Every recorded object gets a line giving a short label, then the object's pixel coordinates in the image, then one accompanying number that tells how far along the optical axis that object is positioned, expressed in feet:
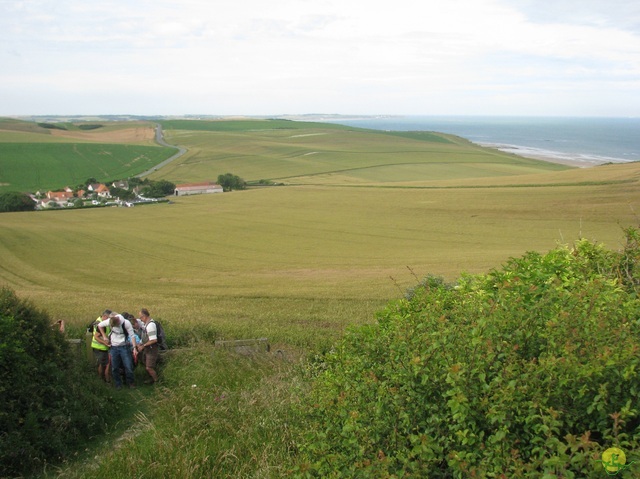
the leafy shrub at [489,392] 11.28
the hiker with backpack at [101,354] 31.30
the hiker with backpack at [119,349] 30.45
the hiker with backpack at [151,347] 30.89
